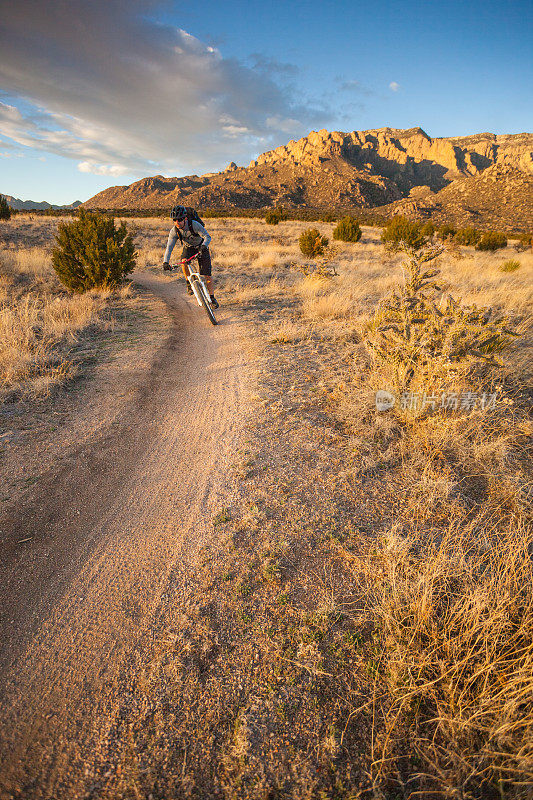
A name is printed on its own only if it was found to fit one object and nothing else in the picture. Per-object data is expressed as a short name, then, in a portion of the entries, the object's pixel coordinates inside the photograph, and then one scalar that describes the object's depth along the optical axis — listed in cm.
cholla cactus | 388
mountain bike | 725
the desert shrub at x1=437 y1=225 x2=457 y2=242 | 2501
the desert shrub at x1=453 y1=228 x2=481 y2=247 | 2589
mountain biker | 666
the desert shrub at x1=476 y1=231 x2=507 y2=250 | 2317
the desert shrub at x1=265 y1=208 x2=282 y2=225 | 3288
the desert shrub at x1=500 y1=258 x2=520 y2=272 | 1353
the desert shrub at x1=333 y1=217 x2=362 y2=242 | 2261
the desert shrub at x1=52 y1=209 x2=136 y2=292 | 930
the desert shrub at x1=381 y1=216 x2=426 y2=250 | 1991
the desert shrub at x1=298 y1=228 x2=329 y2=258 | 1570
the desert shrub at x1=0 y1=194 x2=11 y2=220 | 2375
